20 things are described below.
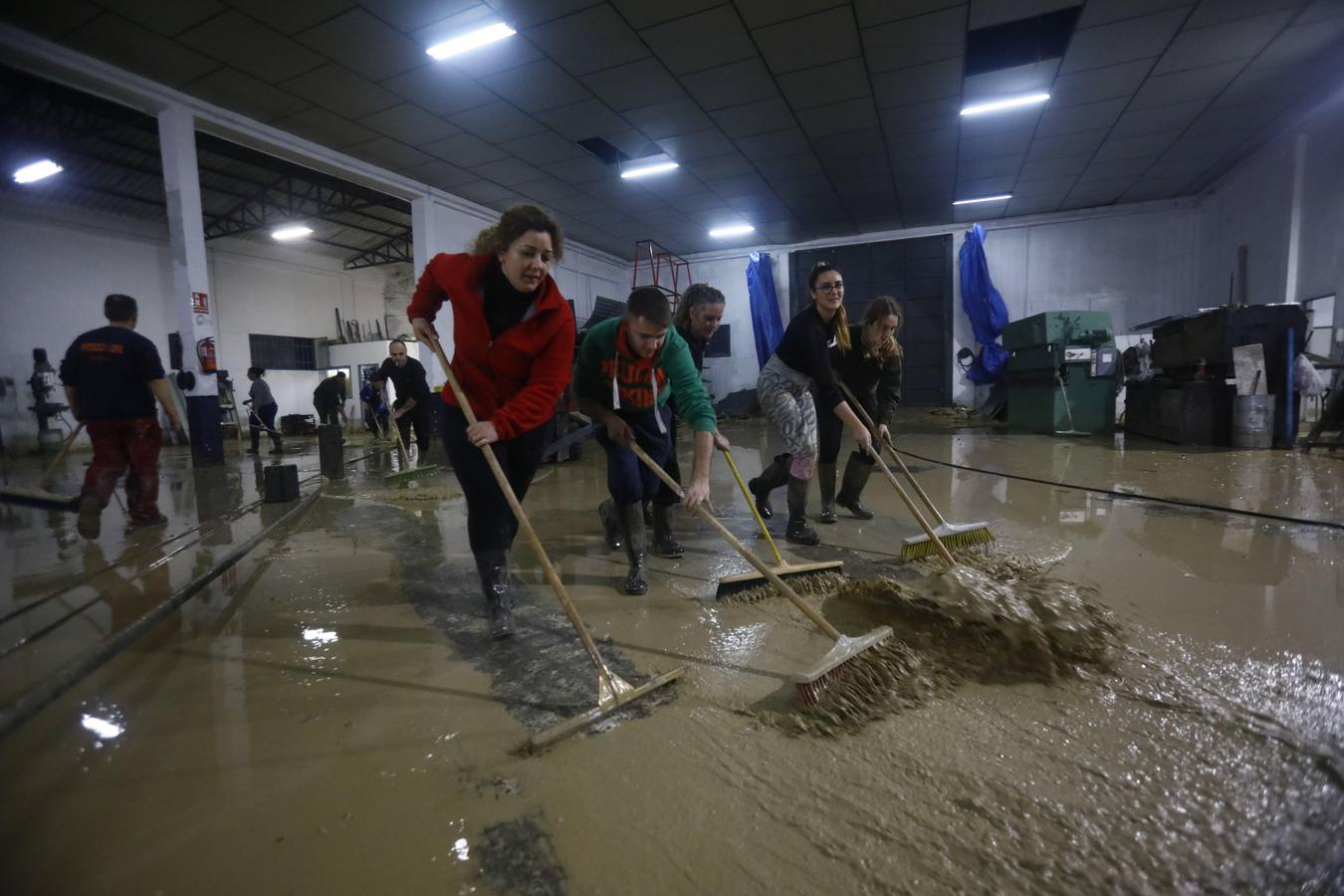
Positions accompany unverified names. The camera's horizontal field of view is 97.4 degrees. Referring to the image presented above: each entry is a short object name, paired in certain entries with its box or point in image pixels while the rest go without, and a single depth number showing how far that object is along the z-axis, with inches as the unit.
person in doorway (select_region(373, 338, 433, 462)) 243.4
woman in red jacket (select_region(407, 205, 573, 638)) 77.5
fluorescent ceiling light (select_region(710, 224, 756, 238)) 460.1
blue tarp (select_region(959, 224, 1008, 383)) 439.5
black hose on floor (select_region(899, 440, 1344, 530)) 118.4
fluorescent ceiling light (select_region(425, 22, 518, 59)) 207.2
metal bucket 225.9
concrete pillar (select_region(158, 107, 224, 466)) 243.9
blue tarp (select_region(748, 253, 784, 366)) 506.6
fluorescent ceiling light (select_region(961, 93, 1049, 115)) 268.7
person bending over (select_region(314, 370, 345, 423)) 440.1
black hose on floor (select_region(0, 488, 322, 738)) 57.3
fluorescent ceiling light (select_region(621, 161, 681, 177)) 332.5
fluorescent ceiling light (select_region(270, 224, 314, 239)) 508.4
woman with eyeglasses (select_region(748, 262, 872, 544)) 121.0
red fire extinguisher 255.6
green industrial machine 295.6
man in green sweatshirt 91.0
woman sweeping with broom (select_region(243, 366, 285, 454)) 402.2
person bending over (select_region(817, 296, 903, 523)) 136.0
